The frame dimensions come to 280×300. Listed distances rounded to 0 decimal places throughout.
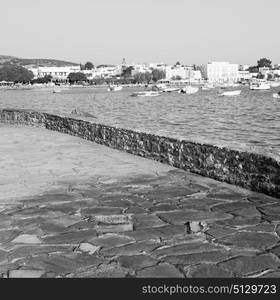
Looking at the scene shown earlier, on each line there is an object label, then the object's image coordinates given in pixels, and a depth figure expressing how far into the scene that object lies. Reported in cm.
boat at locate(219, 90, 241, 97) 9719
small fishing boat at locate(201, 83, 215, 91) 15425
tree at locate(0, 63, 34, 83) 19650
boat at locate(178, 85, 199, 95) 11914
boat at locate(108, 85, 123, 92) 15625
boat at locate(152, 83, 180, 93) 13438
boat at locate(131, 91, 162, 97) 10500
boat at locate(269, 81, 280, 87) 15138
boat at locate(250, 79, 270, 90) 12538
